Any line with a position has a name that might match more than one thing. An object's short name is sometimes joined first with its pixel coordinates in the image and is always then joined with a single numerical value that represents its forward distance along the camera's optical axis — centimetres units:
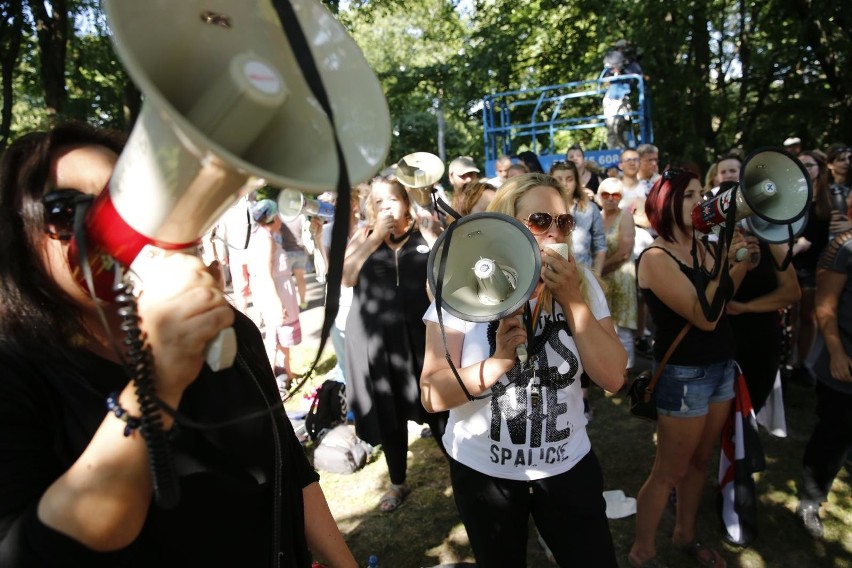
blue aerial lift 966
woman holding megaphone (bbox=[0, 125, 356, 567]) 81
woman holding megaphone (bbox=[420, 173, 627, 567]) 182
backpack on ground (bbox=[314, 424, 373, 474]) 387
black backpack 414
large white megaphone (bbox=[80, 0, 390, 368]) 73
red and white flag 274
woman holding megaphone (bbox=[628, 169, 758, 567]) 254
